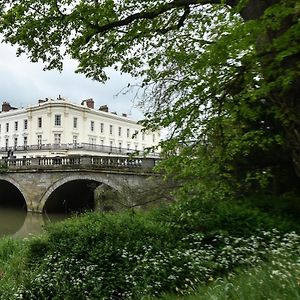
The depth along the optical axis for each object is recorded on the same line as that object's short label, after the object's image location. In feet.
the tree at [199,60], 17.07
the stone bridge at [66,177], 71.05
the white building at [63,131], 167.80
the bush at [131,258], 16.56
